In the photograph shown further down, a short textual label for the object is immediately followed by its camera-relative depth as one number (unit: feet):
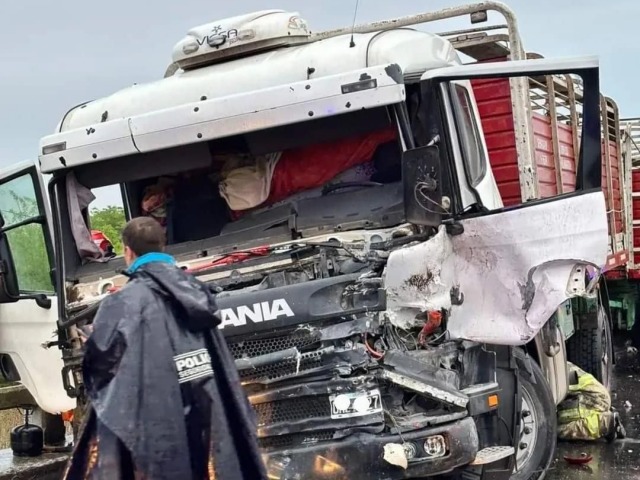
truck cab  13.84
